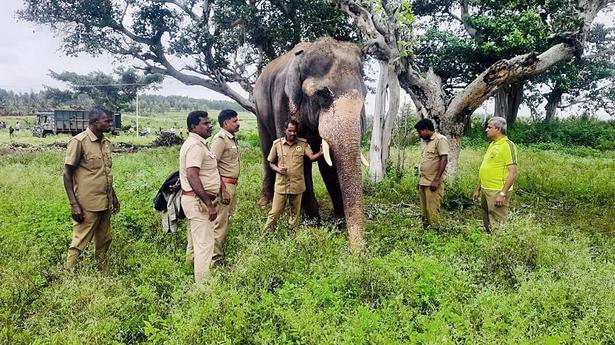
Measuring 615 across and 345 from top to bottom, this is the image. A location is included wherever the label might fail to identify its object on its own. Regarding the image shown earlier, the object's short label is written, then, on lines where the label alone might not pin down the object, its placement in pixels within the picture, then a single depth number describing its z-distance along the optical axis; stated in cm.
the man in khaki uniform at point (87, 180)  483
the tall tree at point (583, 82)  2198
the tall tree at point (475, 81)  859
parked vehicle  3594
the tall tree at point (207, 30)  1448
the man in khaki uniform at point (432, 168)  638
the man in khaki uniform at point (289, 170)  603
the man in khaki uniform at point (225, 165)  536
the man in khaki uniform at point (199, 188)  457
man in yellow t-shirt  565
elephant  525
